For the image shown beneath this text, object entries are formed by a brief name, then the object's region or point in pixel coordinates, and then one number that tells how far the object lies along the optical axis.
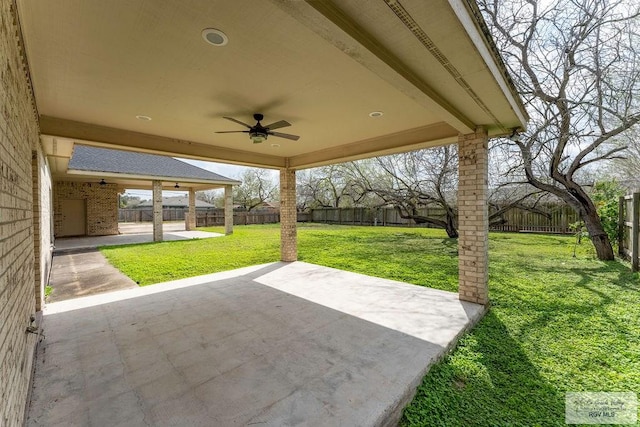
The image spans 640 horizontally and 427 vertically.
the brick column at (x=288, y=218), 7.18
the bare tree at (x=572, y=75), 5.41
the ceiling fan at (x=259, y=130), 3.70
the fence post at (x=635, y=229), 5.43
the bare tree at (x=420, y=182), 9.07
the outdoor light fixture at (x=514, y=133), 3.92
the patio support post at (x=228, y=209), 13.97
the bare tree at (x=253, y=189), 26.08
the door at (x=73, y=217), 12.41
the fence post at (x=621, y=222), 6.46
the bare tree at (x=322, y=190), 20.30
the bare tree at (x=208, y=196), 40.08
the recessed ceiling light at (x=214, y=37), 2.00
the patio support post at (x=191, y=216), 16.33
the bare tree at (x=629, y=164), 6.55
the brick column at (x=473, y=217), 3.89
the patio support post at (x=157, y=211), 11.31
